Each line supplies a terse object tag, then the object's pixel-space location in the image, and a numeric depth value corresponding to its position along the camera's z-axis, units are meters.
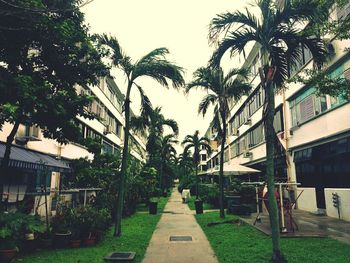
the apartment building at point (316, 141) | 13.95
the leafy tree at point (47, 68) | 6.31
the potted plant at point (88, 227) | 8.66
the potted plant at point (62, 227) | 8.35
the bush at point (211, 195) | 21.33
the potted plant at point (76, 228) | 8.48
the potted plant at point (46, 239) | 8.23
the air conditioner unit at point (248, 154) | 30.37
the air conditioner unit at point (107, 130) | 31.12
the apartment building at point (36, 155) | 12.81
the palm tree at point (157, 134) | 32.34
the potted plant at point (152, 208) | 18.25
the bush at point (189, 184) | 39.62
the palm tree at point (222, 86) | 15.46
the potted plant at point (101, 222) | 9.02
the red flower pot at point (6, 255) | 6.55
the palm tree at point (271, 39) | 7.70
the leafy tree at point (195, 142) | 35.75
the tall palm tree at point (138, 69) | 11.07
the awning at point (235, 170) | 17.46
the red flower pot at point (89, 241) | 8.61
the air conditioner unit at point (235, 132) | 38.08
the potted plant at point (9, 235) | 6.55
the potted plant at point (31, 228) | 6.85
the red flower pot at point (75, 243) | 8.38
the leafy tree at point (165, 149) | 35.94
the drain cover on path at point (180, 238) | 10.13
